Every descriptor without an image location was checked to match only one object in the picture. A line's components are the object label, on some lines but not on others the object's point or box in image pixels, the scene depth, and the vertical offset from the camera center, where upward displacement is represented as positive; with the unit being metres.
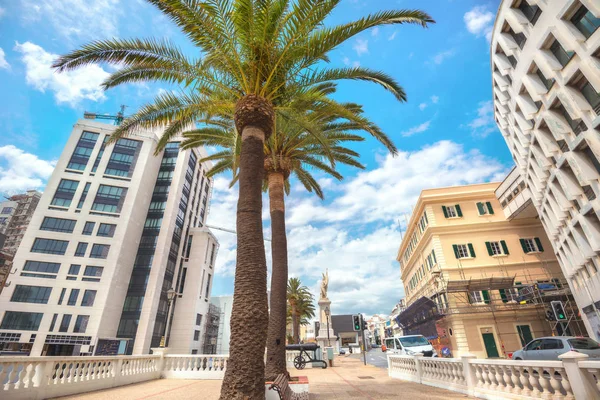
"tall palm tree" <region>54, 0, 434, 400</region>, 5.60 +6.85
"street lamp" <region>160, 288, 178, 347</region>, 16.25 +2.32
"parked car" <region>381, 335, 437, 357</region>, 16.03 -0.42
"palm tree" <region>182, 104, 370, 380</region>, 8.82 +6.96
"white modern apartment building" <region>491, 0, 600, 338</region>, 14.56 +12.13
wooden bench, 5.28 -0.96
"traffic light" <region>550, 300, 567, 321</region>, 13.16 +1.06
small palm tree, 41.16 +5.08
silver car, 10.10 -0.31
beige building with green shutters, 23.30 +5.03
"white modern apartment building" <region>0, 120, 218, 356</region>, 34.94 +10.80
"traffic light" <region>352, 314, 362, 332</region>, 23.02 +1.19
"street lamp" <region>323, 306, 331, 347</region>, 30.08 +2.51
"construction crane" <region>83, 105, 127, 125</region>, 52.15 +37.08
